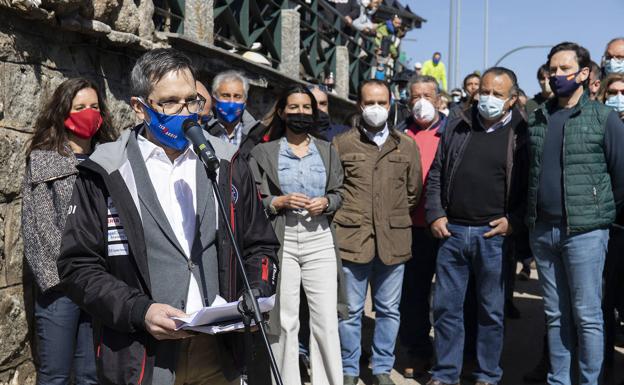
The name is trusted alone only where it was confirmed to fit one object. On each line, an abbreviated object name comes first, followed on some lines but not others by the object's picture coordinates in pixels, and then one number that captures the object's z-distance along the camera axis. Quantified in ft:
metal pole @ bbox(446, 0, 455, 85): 90.48
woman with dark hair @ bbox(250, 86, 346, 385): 15.71
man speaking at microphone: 8.40
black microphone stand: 7.64
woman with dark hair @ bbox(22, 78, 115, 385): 12.75
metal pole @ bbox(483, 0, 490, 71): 111.24
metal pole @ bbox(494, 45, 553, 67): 75.25
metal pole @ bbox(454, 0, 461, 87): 92.89
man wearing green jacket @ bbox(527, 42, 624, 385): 15.19
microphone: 7.91
